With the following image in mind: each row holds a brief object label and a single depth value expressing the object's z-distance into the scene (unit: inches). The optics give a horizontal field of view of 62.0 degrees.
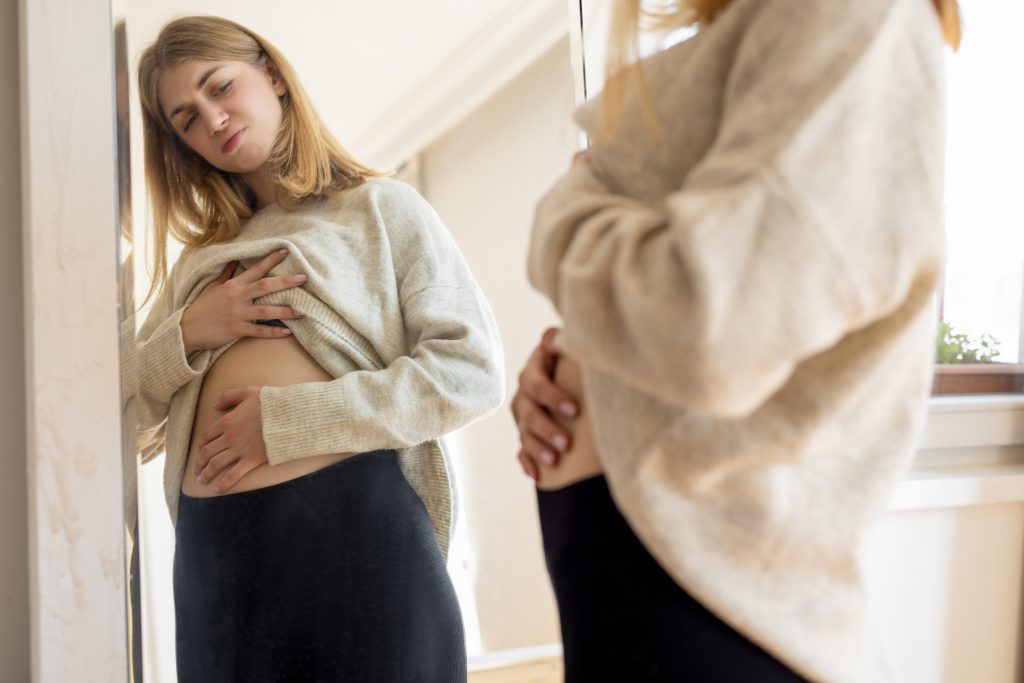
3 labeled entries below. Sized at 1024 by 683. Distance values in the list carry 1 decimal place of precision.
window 51.7
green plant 52.6
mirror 40.1
